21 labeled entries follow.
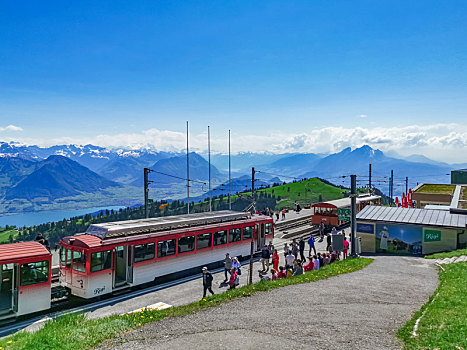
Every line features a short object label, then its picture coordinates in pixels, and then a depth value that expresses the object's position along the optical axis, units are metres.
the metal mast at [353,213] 21.22
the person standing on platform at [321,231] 35.58
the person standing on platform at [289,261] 20.66
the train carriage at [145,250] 17.56
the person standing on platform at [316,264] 20.43
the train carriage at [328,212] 39.81
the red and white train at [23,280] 14.93
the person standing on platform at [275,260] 21.42
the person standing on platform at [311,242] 26.37
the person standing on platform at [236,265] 18.76
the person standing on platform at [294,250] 23.08
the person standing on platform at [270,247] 25.30
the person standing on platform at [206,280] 17.38
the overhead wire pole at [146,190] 27.33
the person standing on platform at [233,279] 17.77
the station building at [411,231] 23.55
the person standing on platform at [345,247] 24.65
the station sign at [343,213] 32.73
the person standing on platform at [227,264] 20.64
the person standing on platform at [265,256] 22.88
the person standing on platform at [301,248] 24.99
